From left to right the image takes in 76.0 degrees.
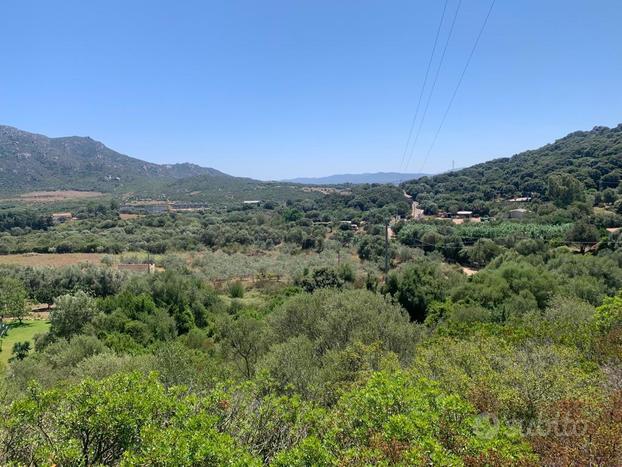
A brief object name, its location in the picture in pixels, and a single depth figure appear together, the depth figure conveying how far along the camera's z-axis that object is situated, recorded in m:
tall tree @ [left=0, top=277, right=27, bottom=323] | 32.59
